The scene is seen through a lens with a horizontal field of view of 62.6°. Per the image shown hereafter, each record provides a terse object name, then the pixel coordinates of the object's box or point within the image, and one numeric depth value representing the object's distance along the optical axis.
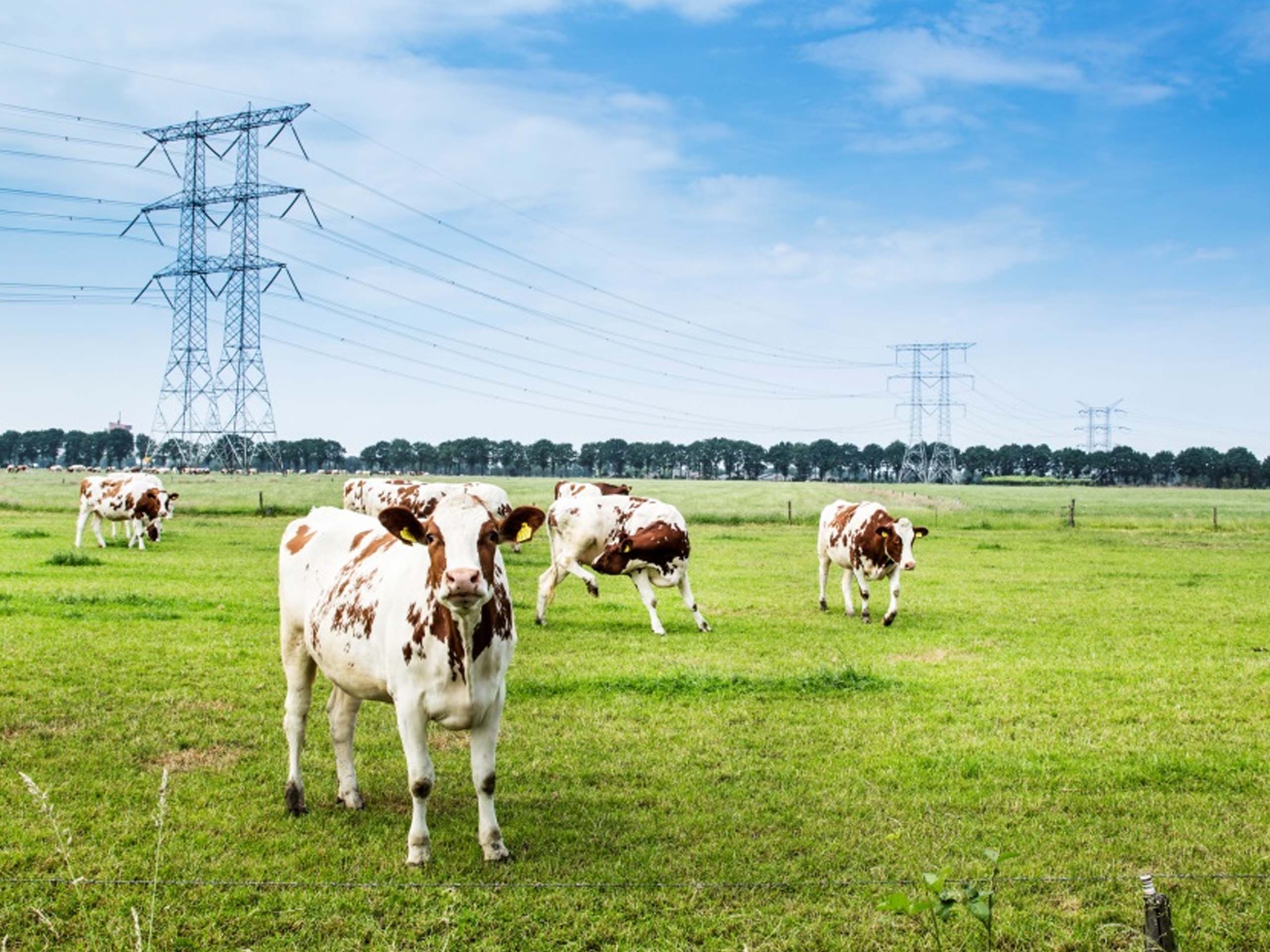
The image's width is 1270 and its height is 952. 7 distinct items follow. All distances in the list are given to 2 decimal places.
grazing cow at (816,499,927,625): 15.99
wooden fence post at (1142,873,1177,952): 3.75
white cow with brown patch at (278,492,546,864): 5.82
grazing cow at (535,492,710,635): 15.14
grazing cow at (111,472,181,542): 25.36
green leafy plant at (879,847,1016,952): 3.42
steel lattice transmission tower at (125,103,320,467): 56.84
